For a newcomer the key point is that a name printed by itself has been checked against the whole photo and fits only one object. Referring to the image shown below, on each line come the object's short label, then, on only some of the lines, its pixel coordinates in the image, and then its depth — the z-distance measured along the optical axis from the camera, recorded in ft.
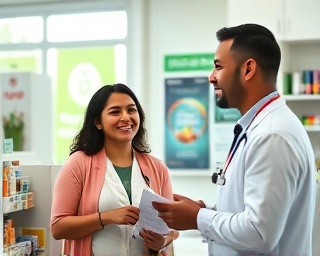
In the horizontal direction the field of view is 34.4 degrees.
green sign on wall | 20.93
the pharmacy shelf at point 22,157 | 8.22
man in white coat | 4.77
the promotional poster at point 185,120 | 21.06
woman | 7.14
